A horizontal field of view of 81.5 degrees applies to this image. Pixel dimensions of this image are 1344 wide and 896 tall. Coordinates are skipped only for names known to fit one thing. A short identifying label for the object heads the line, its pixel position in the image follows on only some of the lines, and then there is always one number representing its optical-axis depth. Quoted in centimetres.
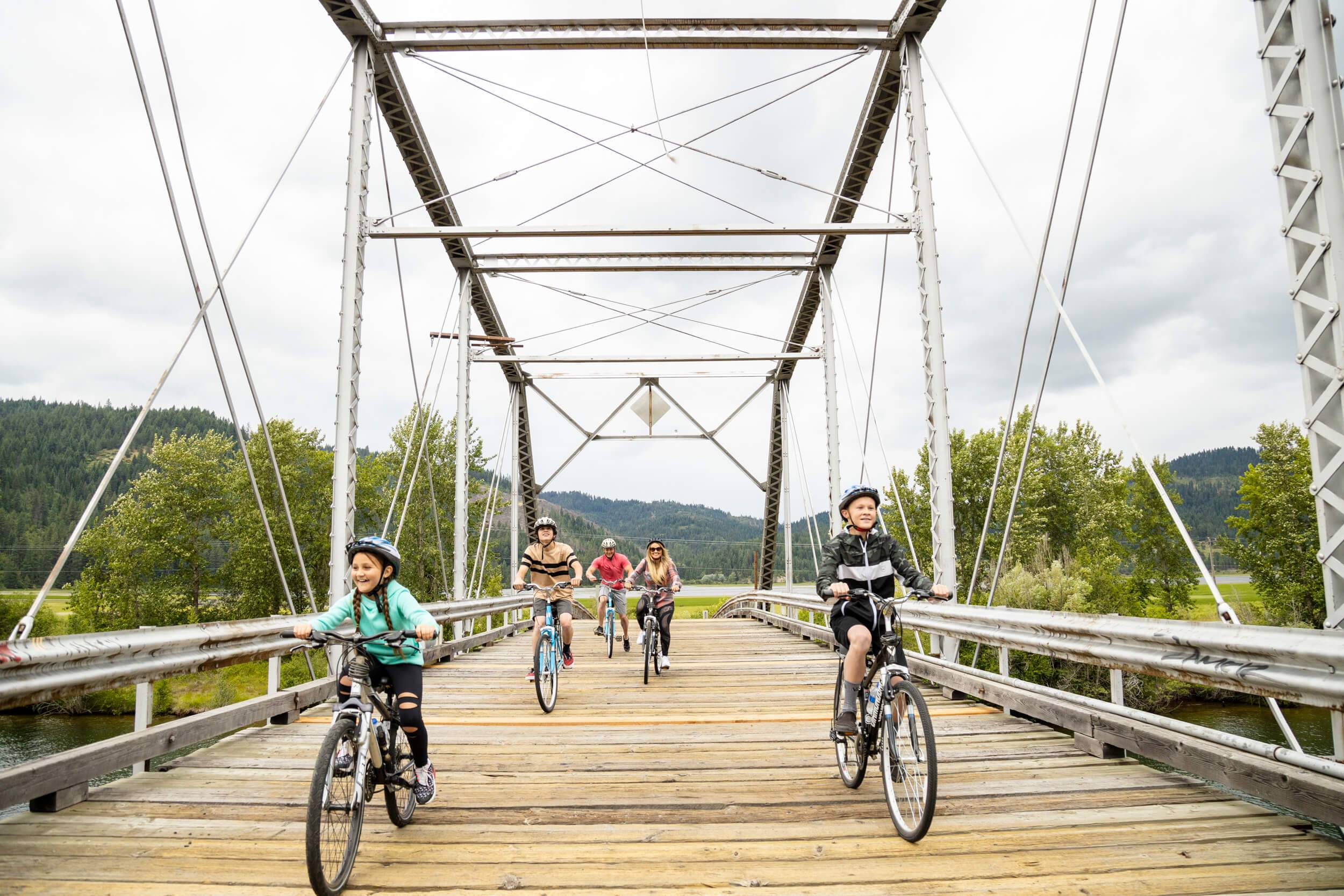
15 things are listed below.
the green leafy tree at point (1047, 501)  4128
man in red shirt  1023
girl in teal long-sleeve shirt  369
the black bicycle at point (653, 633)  924
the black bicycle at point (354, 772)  288
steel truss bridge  306
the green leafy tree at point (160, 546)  4009
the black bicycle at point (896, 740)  339
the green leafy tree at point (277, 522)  4038
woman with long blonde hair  947
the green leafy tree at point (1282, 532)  3444
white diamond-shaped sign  2053
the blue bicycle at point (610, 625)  1166
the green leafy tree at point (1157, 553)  4784
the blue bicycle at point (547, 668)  683
